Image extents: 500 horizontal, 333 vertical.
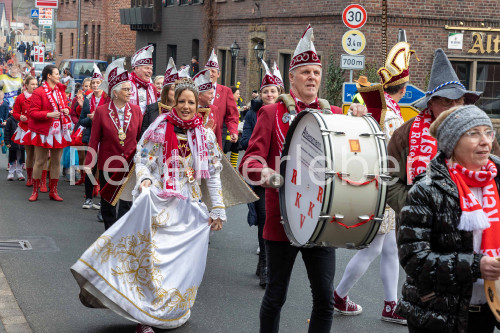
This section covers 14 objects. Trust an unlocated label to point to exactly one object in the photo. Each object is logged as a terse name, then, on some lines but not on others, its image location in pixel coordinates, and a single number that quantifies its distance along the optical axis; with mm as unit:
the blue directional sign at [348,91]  14367
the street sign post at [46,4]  38969
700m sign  16422
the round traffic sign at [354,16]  16531
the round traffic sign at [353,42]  16797
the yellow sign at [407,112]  10562
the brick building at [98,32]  54562
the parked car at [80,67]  37969
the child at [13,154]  15992
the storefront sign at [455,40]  24062
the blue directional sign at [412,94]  12634
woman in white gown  5902
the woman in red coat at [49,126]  13242
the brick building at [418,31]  23547
